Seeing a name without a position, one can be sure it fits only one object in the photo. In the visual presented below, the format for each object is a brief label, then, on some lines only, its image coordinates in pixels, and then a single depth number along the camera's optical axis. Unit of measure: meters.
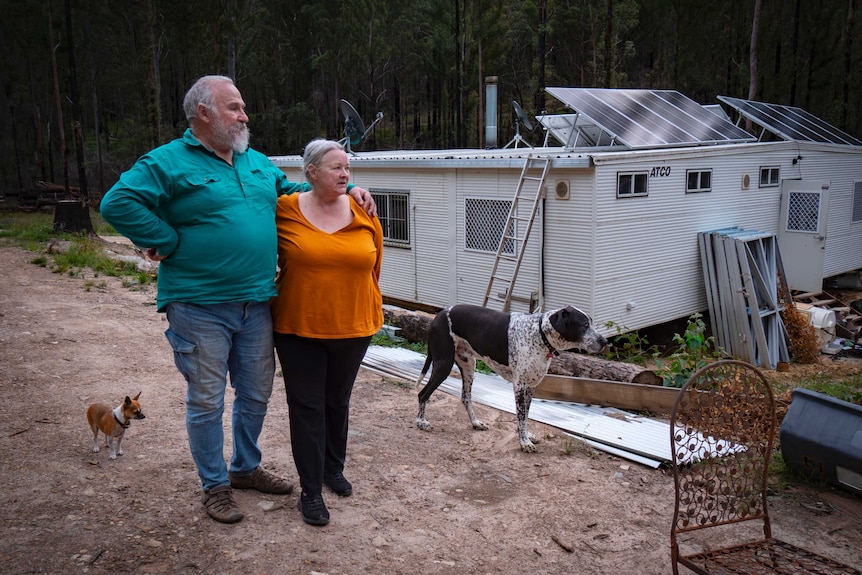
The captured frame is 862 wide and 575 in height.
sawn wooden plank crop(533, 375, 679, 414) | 5.54
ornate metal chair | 2.91
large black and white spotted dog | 4.45
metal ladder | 9.20
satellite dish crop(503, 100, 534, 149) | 12.72
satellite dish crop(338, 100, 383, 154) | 13.20
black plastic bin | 3.84
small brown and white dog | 3.99
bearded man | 2.96
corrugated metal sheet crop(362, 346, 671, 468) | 4.65
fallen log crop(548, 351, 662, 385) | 6.21
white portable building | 9.12
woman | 3.21
